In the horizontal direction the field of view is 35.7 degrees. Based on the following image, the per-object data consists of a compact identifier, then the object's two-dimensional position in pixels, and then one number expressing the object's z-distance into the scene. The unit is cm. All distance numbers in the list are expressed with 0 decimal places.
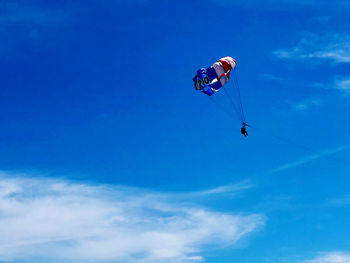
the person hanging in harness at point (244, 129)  9199
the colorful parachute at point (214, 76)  9525
